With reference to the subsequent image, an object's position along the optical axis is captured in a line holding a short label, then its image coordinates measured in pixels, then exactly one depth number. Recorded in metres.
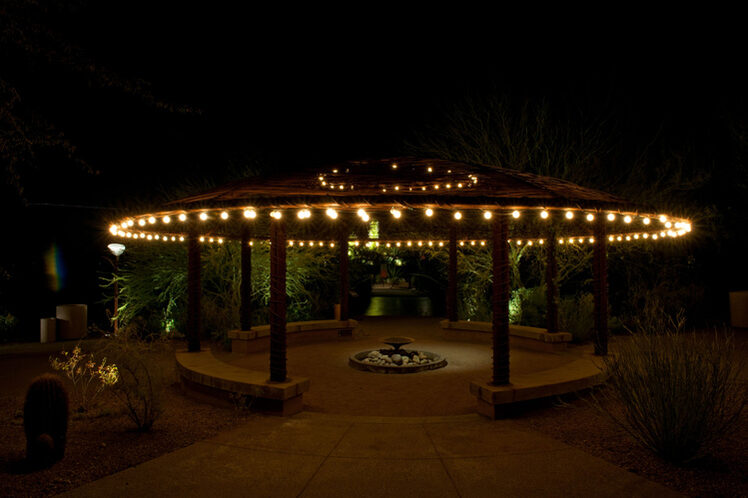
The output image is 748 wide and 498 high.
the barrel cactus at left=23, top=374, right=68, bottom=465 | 4.51
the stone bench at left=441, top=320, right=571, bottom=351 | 11.43
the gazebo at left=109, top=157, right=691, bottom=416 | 6.15
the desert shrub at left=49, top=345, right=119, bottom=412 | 6.21
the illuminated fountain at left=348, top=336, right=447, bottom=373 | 9.50
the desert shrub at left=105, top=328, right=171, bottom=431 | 5.61
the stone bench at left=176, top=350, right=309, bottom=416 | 6.45
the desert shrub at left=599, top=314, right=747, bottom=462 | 4.46
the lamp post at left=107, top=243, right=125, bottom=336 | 13.62
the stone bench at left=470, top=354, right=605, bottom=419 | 6.31
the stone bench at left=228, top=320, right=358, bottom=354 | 11.35
